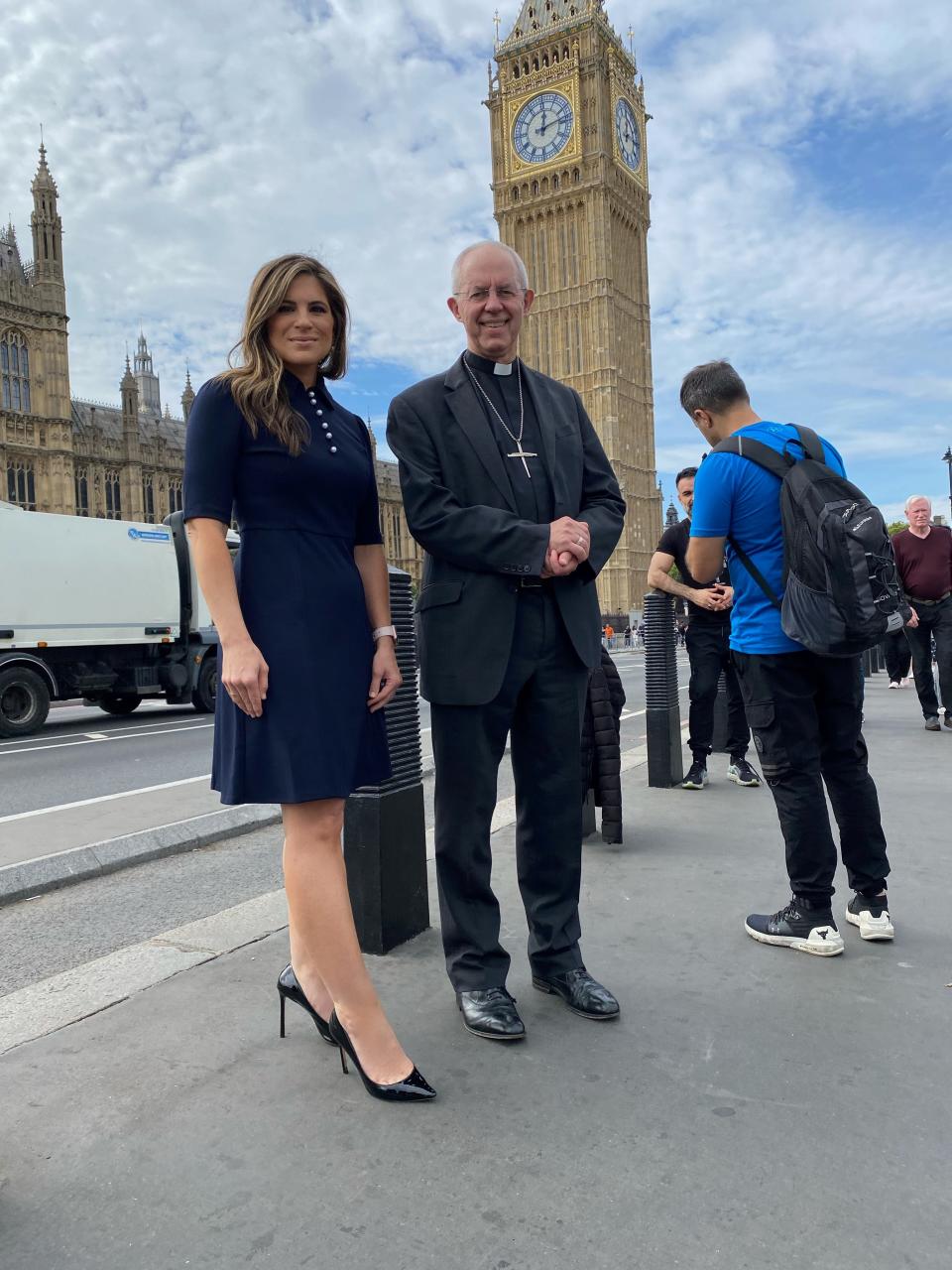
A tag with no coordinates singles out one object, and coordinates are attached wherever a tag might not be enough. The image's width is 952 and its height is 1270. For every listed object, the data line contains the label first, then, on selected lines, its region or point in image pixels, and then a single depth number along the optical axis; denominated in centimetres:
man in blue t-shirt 291
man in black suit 241
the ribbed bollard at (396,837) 288
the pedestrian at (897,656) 1055
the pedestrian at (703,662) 554
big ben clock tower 7250
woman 204
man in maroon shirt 799
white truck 1195
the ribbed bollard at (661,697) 556
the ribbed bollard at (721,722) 643
